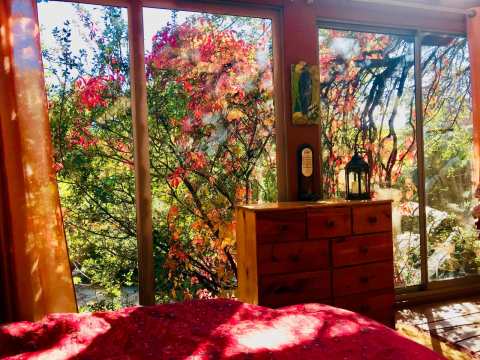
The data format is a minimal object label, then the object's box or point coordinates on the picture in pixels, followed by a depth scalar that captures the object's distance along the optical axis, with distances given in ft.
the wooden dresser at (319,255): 8.45
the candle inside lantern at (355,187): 9.94
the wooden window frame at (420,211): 11.57
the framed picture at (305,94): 10.07
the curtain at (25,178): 7.49
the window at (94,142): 8.54
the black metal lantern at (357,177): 9.95
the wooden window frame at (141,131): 8.90
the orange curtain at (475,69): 11.57
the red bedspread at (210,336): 3.61
